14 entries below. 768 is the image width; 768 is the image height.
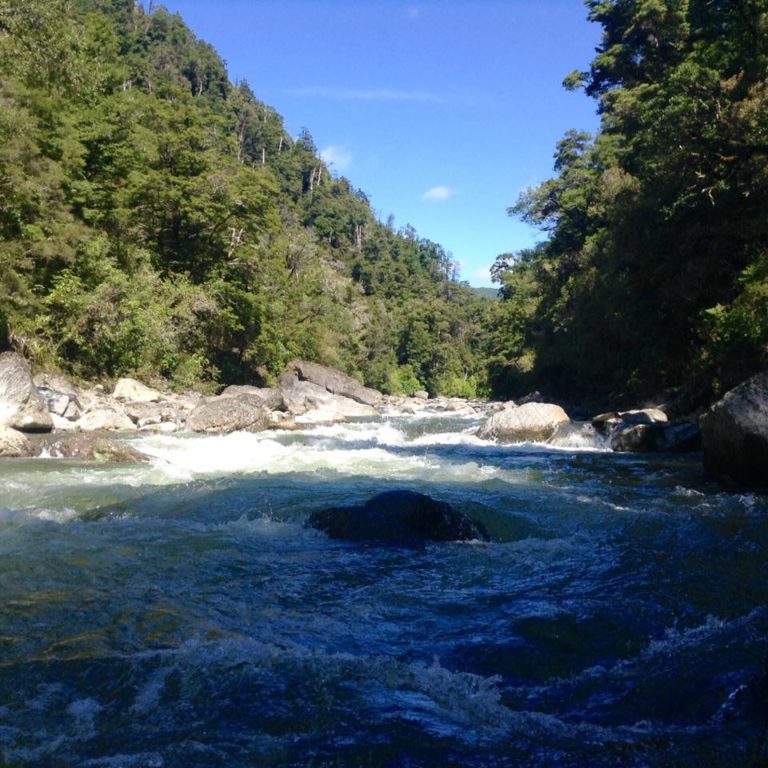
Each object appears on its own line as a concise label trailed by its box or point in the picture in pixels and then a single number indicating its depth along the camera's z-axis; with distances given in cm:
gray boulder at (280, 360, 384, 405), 3859
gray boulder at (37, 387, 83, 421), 1784
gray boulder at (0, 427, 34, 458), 1260
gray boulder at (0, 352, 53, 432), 1527
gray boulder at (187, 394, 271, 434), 1881
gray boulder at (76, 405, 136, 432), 1802
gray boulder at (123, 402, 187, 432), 1906
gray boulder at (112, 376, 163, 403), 2238
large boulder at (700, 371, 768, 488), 885
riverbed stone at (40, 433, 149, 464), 1215
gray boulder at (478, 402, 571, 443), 1747
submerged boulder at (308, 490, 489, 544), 671
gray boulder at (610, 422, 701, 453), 1391
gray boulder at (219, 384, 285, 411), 2608
